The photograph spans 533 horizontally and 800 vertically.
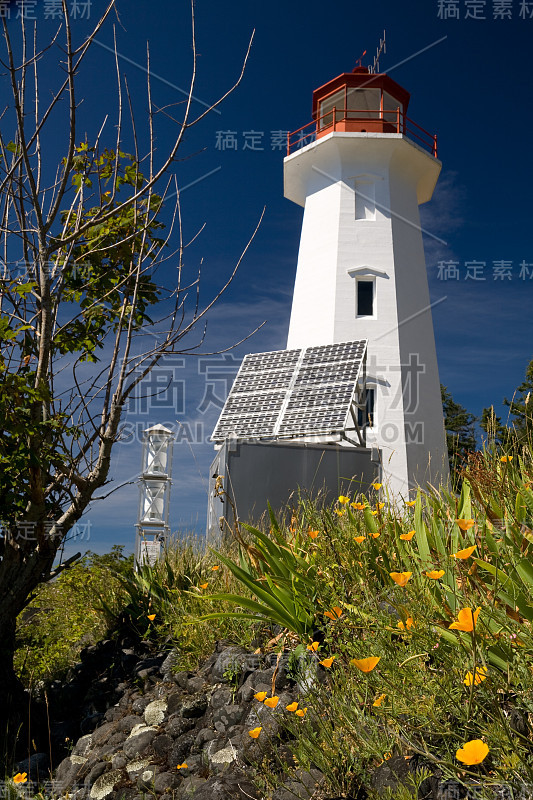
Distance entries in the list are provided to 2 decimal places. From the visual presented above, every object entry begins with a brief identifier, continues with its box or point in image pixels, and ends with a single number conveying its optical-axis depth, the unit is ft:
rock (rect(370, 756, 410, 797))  8.84
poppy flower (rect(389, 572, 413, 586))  7.73
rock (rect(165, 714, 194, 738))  14.35
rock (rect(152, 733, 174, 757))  13.98
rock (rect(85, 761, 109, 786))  14.05
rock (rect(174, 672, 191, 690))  16.21
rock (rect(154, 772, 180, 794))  12.72
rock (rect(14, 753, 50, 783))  16.24
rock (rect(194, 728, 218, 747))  13.62
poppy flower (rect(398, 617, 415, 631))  9.19
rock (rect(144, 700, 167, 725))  15.35
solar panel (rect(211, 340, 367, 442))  42.45
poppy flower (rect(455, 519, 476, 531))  8.33
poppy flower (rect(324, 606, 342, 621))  11.84
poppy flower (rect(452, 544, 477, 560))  7.16
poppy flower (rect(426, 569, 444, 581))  7.66
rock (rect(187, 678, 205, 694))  15.67
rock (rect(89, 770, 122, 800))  13.25
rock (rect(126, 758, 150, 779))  13.56
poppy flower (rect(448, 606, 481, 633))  6.63
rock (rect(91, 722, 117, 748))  16.00
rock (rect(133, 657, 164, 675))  18.20
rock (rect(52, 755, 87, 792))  14.73
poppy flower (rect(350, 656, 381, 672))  7.02
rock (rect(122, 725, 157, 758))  14.32
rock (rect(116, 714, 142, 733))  15.71
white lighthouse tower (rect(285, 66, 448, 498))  56.34
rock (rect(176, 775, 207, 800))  11.86
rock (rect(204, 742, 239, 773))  12.32
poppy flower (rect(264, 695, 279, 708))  10.00
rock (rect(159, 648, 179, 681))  17.34
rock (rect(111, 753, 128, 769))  14.25
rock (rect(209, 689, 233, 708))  14.43
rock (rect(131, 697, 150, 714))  16.41
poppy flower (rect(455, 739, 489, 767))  5.91
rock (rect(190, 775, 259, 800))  10.86
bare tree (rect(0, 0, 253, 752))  17.26
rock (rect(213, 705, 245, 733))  13.61
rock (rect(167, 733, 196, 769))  13.55
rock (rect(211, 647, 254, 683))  14.85
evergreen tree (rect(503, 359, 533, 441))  75.97
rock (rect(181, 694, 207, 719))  14.82
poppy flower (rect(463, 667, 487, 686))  7.45
